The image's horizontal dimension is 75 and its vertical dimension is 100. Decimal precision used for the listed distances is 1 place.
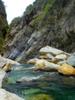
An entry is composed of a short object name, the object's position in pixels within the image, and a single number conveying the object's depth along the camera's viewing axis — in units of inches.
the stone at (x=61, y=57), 460.9
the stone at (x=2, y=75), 278.0
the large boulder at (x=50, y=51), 503.3
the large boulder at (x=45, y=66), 366.6
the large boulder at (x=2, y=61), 406.3
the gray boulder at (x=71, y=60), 370.5
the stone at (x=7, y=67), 370.2
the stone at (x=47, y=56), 488.0
